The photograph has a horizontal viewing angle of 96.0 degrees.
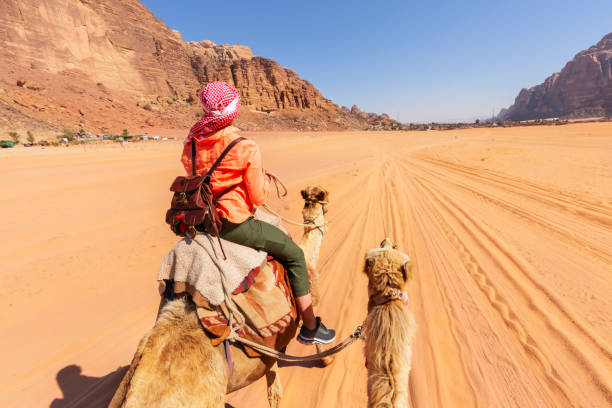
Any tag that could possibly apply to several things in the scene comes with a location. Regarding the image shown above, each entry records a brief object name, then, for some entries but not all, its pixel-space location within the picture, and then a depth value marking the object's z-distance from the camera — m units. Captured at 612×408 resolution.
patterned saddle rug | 2.04
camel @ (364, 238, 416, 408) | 1.84
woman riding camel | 2.18
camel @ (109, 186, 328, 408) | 1.63
